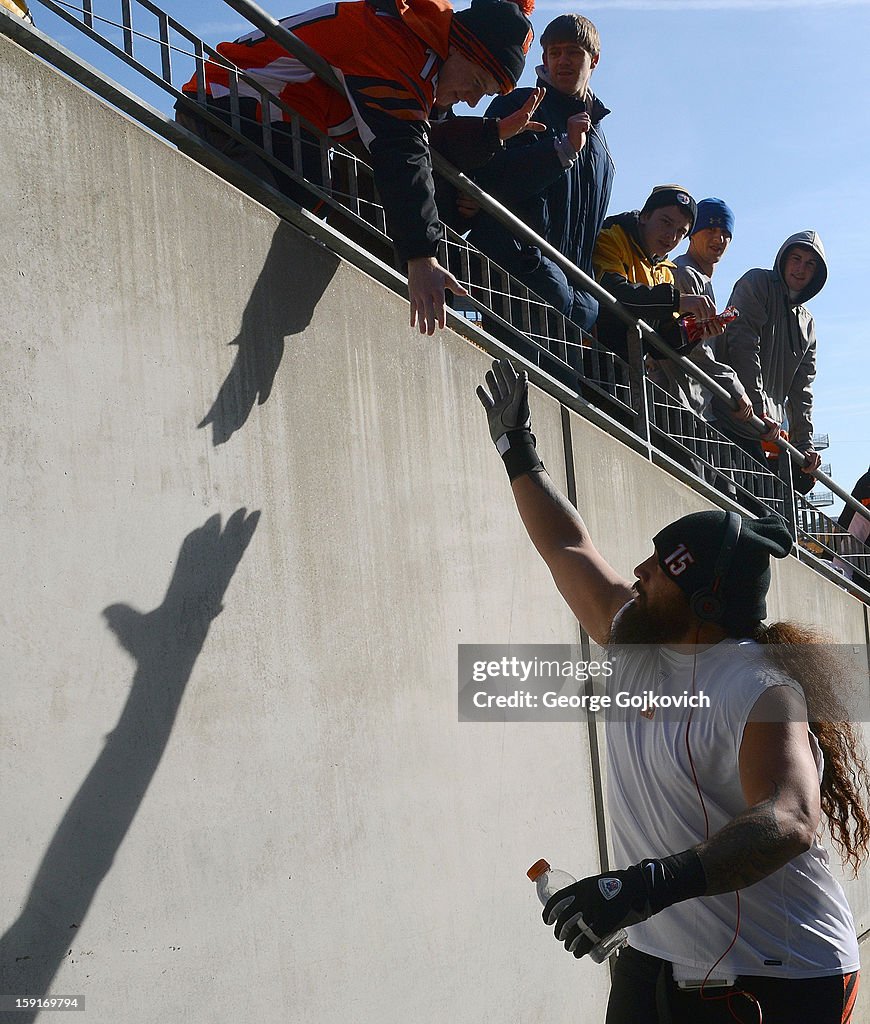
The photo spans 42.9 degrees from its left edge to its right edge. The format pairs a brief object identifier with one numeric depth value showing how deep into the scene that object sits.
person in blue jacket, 4.59
